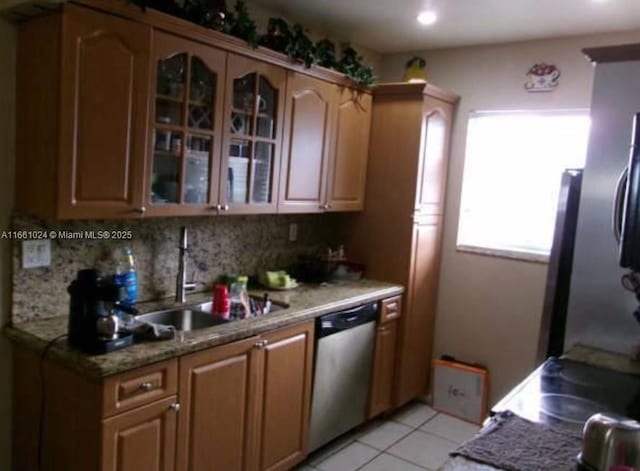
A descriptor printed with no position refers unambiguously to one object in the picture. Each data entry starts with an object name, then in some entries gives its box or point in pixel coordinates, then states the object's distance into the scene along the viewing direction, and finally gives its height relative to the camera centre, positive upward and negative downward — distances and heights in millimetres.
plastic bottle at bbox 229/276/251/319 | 2680 -607
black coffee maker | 1938 -522
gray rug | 1299 -619
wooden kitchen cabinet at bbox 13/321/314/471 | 1925 -944
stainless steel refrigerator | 2084 -69
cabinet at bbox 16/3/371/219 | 2008 +243
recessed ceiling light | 2990 +1006
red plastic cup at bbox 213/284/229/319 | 2695 -607
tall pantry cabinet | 3465 -55
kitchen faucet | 2744 -474
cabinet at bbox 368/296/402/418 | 3381 -1061
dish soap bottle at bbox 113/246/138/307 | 2422 -460
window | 3430 +172
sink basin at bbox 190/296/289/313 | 2721 -640
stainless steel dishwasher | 2922 -1035
